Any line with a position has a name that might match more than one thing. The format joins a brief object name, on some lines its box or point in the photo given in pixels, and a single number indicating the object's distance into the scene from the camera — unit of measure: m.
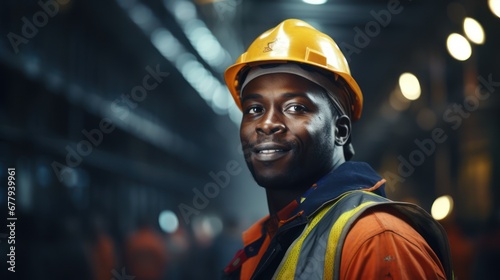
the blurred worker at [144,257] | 6.42
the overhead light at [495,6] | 5.93
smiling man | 1.81
